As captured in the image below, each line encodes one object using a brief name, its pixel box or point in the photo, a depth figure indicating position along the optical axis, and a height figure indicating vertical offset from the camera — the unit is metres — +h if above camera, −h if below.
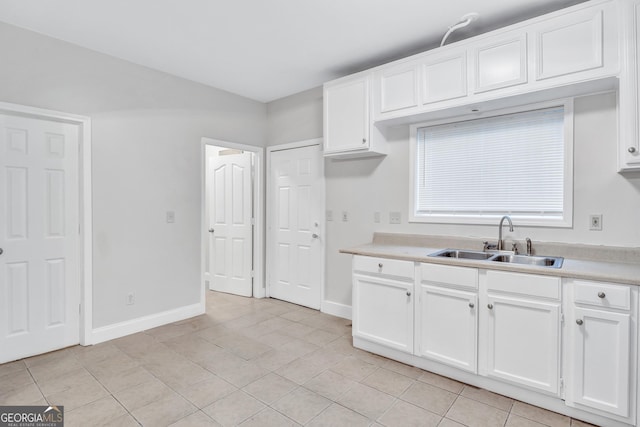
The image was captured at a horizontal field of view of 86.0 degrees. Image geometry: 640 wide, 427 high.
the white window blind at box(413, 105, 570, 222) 2.62 +0.37
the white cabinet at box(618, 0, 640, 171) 2.03 +0.73
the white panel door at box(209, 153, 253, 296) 4.63 -0.19
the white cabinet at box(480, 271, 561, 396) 2.09 -0.75
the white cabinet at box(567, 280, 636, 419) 1.87 -0.77
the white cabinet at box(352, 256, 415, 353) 2.70 -0.75
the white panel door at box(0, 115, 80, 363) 2.73 -0.23
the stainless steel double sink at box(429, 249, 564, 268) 2.46 -0.35
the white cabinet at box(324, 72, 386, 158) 3.23 +0.89
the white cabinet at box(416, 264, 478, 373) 2.38 -0.76
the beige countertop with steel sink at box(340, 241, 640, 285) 1.91 -0.35
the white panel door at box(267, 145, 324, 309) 4.12 -0.19
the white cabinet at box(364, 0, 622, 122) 2.14 +1.06
